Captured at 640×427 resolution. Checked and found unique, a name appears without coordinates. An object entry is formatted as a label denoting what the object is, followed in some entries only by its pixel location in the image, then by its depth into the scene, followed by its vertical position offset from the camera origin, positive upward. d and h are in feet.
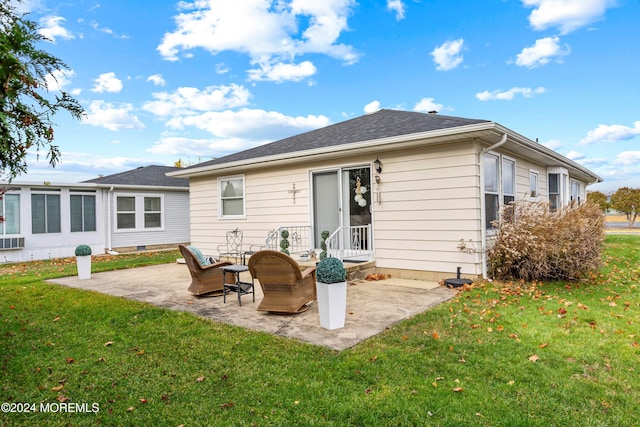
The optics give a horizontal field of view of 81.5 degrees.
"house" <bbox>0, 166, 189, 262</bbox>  42.47 +0.56
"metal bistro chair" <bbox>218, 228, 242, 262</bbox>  34.99 -2.66
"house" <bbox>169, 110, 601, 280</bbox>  23.15 +2.18
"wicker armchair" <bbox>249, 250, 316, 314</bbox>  16.11 -2.95
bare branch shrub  22.15 -2.05
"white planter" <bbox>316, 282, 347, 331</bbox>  14.56 -3.49
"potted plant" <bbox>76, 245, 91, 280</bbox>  27.89 -3.12
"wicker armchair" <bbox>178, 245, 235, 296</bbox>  20.63 -3.28
